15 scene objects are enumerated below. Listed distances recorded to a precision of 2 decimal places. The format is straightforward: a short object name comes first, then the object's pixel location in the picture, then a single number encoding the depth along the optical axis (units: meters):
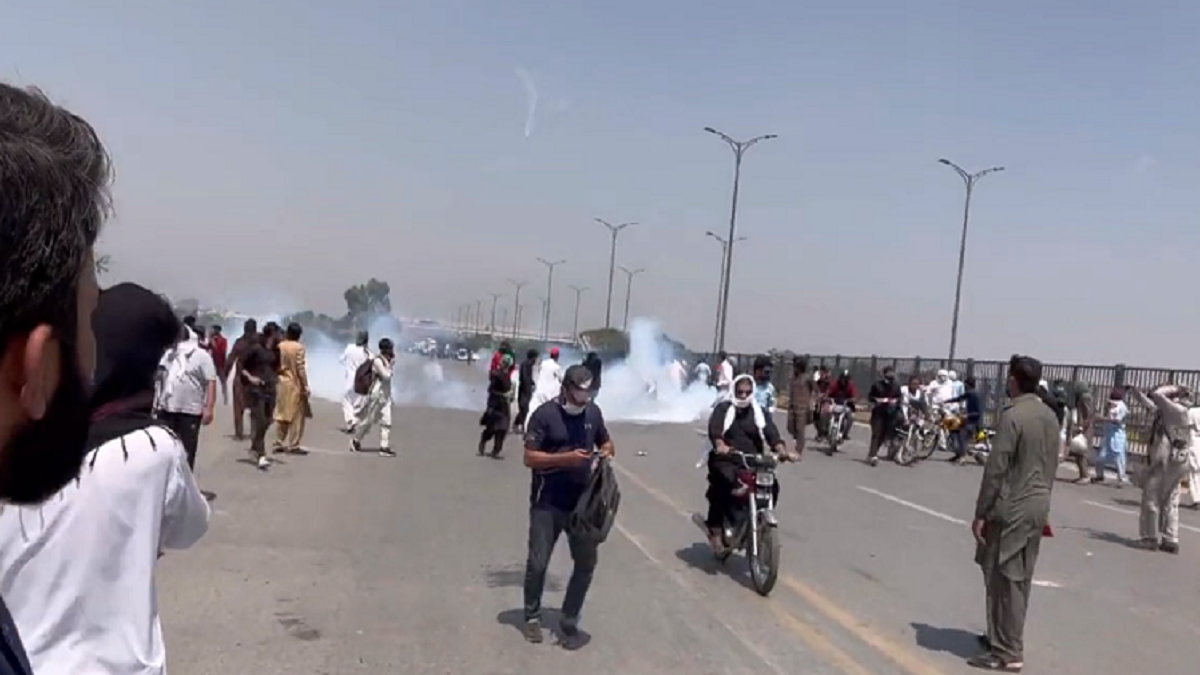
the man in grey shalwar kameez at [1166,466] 12.83
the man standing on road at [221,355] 21.02
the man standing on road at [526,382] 22.21
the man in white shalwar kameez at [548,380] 16.64
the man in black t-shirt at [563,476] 7.36
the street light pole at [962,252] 37.97
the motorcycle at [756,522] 8.99
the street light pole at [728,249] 44.97
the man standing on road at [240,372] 16.23
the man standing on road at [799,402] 20.55
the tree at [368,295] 131.00
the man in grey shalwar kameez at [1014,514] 7.34
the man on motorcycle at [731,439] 10.03
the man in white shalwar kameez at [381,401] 17.47
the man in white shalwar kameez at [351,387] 21.27
